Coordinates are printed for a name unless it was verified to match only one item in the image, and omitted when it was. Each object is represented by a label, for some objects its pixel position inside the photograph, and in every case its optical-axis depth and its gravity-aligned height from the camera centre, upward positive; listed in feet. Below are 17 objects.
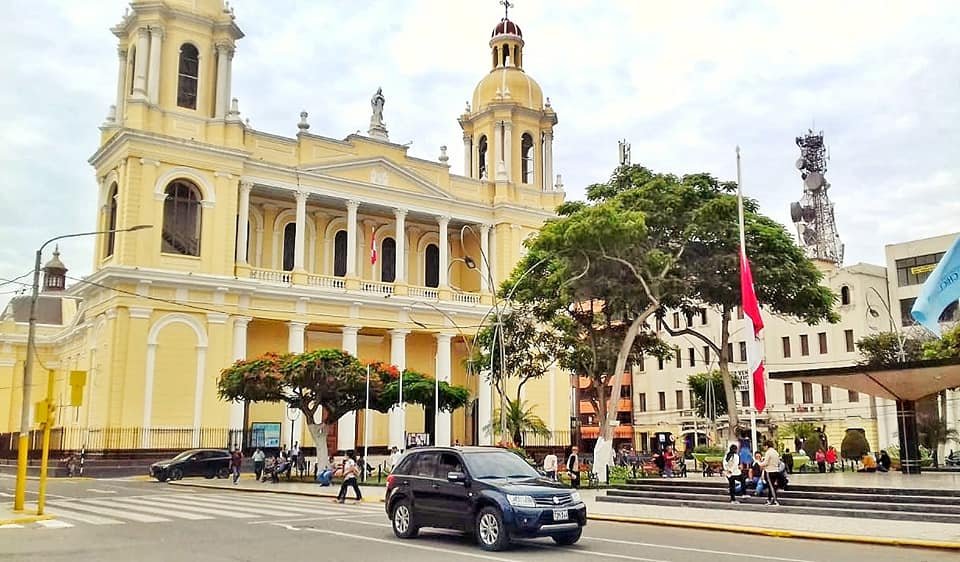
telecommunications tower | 226.17 +58.14
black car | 109.81 -4.21
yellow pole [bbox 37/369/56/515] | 57.93 -0.76
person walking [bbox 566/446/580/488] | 84.43 -3.31
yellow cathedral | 125.80 +31.79
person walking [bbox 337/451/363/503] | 73.36 -3.80
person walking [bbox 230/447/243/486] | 101.96 -3.63
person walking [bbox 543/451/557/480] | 89.25 -3.29
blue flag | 46.14 +7.41
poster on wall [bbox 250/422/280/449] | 137.49 -0.44
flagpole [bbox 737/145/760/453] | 65.98 +2.77
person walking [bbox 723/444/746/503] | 63.57 -2.83
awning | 72.90 +4.82
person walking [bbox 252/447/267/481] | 108.88 -3.67
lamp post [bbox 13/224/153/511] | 59.77 +0.54
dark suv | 39.32 -3.08
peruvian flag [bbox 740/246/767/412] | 66.33 +7.61
